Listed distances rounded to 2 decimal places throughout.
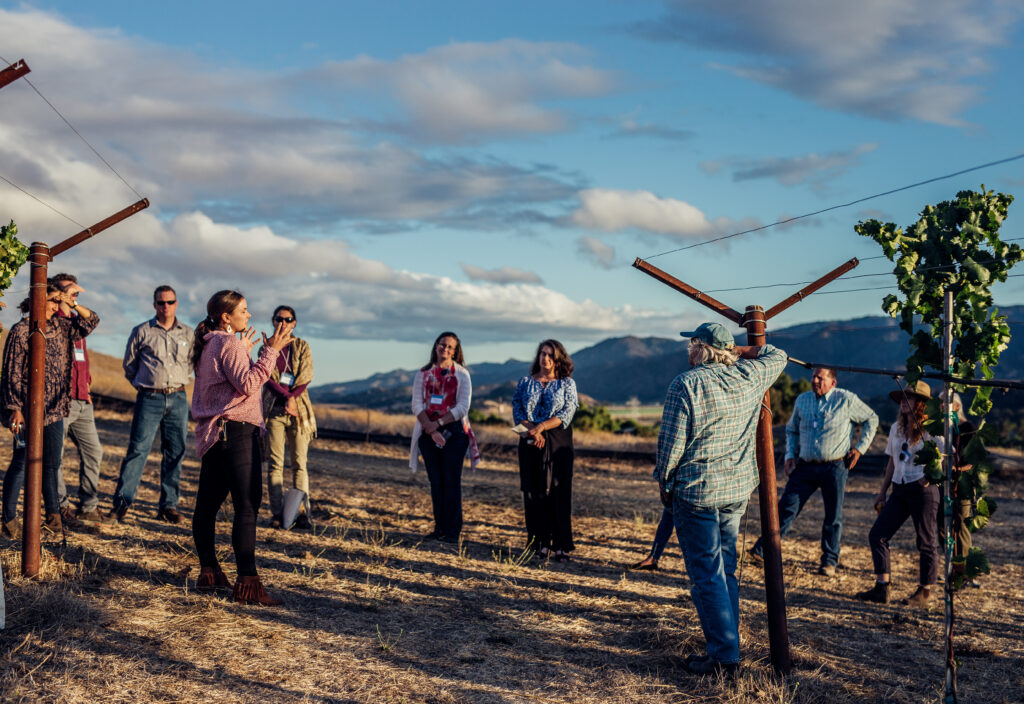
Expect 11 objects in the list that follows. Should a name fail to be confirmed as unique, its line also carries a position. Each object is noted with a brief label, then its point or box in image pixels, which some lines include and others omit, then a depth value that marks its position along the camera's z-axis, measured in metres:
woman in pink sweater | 5.82
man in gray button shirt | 8.34
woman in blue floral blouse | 8.26
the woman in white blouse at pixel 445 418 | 8.61
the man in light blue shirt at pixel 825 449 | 8.20
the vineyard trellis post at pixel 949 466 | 4.77
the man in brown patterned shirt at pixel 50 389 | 7.29
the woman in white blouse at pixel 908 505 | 7.32
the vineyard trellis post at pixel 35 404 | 6.46
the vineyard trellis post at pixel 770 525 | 5.61
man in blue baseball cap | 5.13
